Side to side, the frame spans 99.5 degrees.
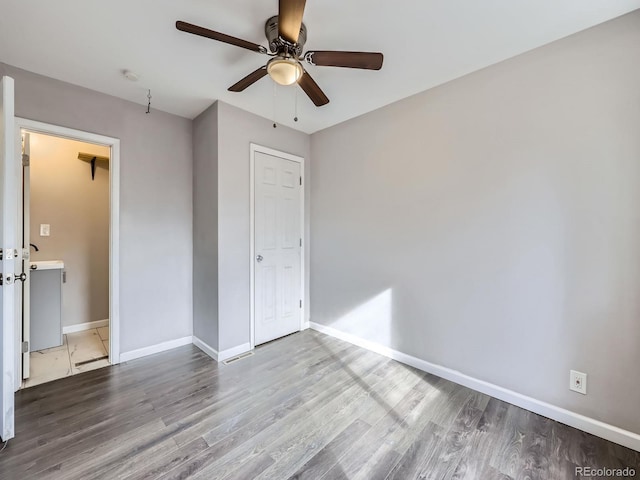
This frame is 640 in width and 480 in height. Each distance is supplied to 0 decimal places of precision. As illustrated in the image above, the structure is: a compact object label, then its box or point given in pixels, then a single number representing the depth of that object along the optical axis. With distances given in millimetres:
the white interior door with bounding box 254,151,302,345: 2924
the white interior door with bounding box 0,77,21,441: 1546
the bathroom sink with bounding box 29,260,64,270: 2723
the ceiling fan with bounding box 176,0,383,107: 1350
